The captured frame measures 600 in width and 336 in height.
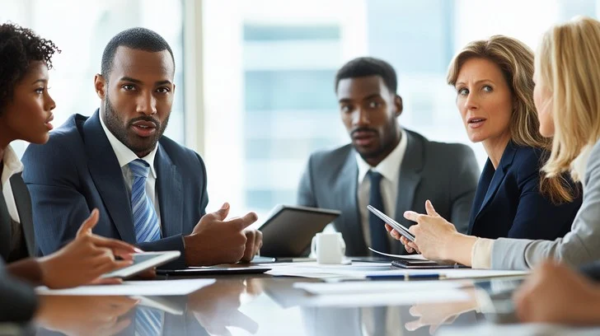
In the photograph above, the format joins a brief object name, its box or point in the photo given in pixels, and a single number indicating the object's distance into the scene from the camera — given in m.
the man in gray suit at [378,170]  4.43
